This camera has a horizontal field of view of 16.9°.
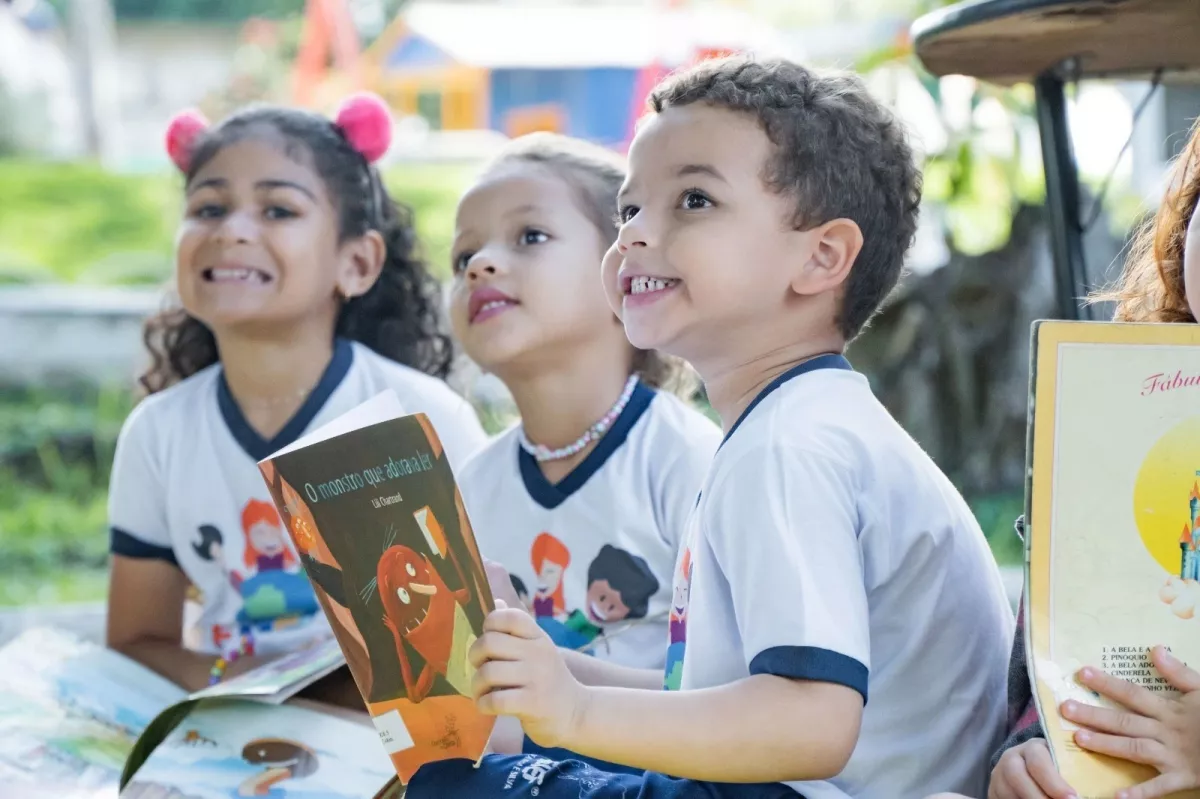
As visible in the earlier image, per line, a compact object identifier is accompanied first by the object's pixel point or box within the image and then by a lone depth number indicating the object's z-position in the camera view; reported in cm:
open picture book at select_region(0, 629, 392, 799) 230
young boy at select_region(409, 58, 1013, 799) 206
